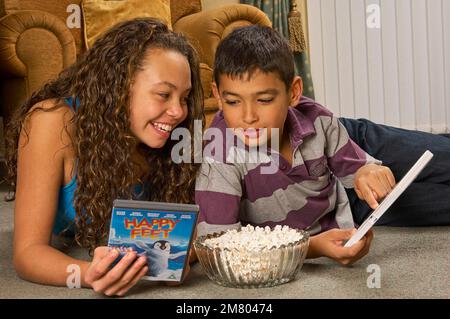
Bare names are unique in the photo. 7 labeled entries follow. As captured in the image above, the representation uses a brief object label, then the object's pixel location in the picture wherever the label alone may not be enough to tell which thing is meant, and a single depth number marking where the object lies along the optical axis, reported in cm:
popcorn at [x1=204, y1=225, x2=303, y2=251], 118
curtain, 357
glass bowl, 115
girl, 129
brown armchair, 243
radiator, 356
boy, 136
